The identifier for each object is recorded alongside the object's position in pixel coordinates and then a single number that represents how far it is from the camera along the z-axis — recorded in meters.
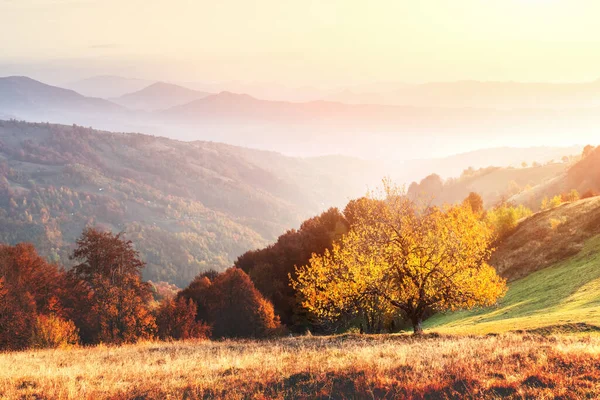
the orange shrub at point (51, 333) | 55.91
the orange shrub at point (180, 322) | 66.56
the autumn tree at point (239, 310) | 69.50
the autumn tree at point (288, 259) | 82.12
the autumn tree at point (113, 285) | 61.19
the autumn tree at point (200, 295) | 77.06
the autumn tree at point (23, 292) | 57.84
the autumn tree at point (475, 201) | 134.59
